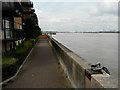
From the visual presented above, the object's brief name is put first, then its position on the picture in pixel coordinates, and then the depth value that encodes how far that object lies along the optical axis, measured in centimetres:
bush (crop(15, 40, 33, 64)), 885
